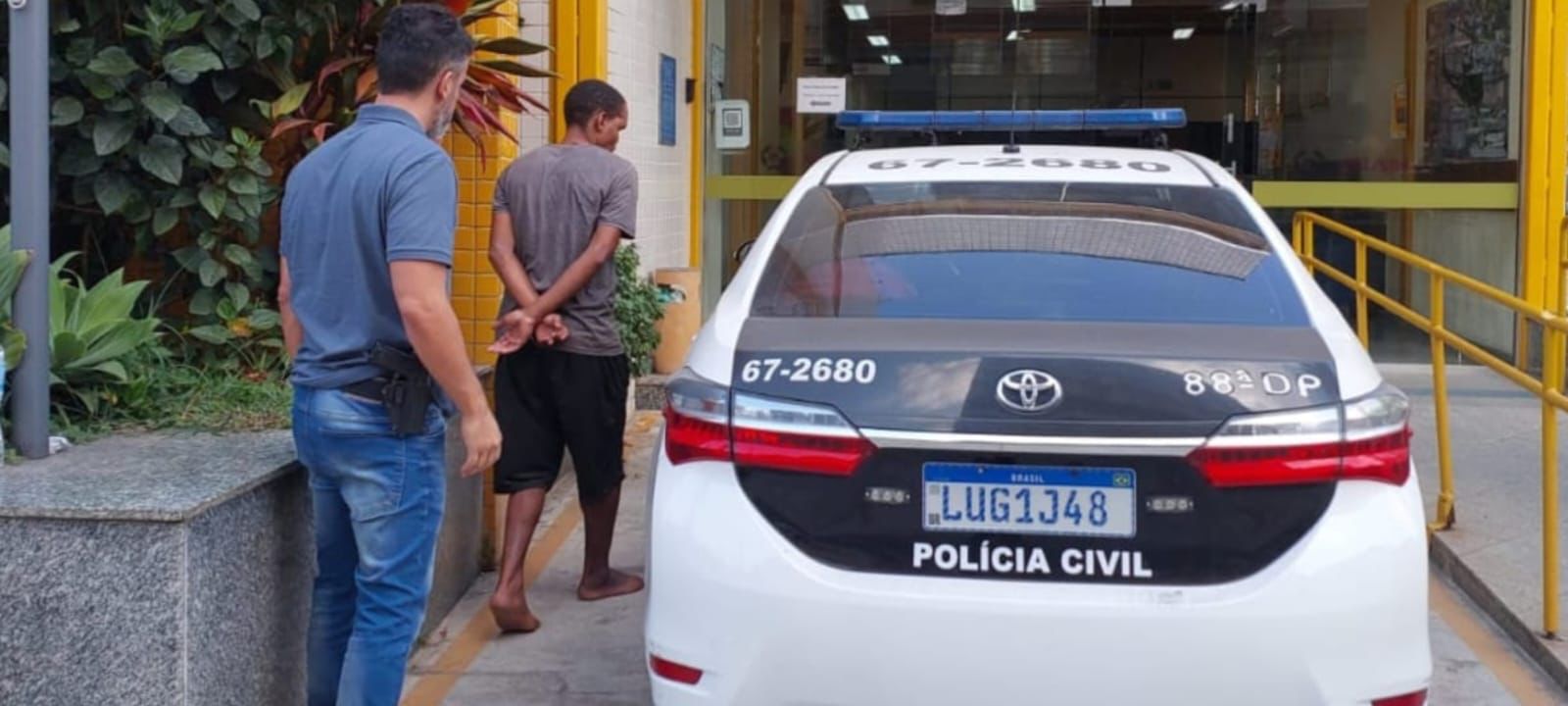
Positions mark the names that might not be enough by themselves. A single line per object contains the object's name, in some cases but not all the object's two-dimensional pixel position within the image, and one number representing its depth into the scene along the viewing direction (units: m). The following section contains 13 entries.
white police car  3.27
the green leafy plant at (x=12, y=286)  3.99
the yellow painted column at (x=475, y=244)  6.55
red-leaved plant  5.38
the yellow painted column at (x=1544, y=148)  9.94
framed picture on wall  10.25
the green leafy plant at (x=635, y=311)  7.80
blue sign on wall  9.88
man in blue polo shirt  3.51
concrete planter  3.56
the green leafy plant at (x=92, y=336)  4.43
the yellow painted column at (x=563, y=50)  7.56
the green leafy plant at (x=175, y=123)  4.98
